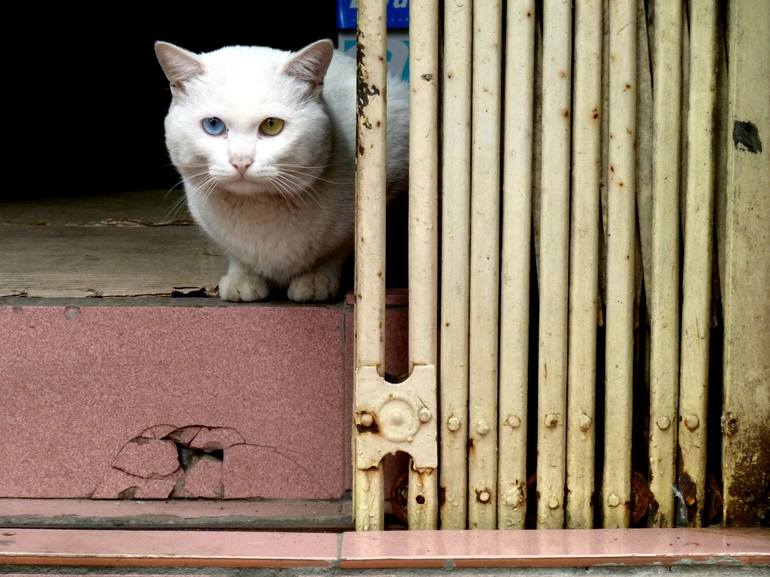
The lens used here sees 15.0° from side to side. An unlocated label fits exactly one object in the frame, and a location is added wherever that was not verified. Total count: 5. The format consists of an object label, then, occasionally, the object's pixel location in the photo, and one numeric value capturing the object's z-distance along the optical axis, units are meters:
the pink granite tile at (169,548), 2.00
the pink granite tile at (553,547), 2.00
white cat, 2.11
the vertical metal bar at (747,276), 2.02
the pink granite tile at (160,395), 2.13
